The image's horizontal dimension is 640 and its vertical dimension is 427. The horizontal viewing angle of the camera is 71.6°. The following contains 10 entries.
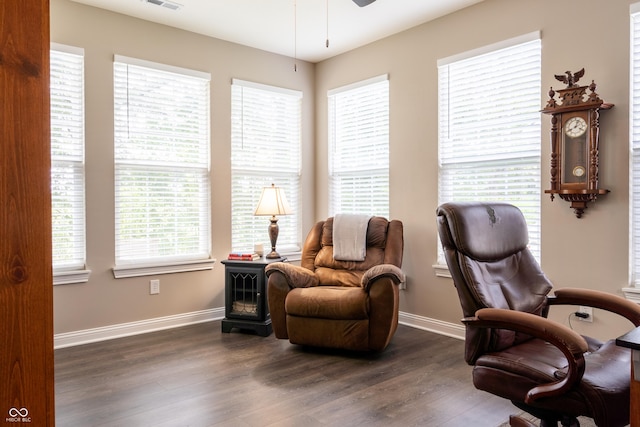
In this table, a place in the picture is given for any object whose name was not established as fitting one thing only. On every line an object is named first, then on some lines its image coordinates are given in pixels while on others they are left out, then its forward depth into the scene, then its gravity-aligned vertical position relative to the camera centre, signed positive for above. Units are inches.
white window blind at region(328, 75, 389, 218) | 172.7 +23.3
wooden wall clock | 109.9 +16.1
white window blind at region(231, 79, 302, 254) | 175.9 +20.3
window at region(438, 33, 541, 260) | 128.5 +24.2
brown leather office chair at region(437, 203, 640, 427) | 58.6 -19.1
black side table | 151.1 -32.1
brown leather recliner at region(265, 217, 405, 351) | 124.7 -27.9
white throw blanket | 150.9 -11.4
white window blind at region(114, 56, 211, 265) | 149.3 +15.0
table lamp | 159.6 -0.8
